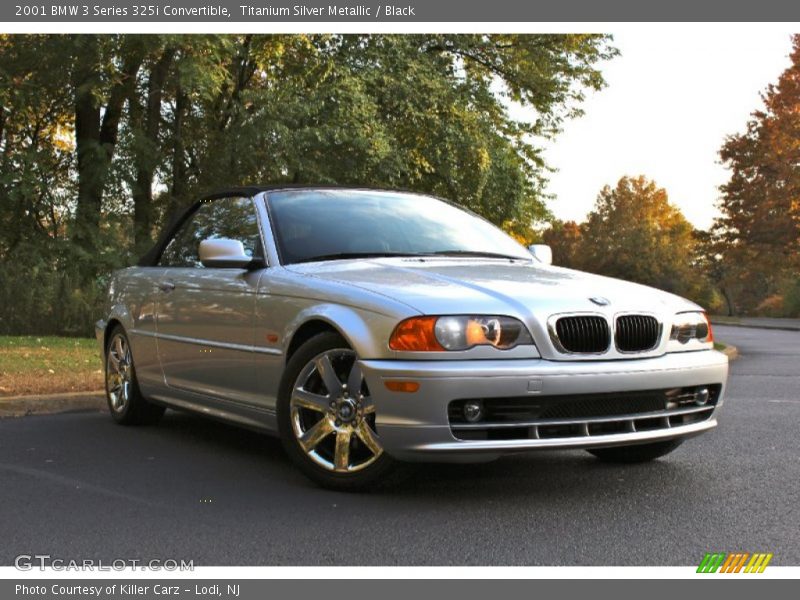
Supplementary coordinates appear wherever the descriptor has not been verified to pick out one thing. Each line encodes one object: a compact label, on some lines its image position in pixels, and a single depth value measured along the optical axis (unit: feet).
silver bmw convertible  16.37
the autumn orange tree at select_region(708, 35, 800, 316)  144.97
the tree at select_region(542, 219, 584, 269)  280.51
